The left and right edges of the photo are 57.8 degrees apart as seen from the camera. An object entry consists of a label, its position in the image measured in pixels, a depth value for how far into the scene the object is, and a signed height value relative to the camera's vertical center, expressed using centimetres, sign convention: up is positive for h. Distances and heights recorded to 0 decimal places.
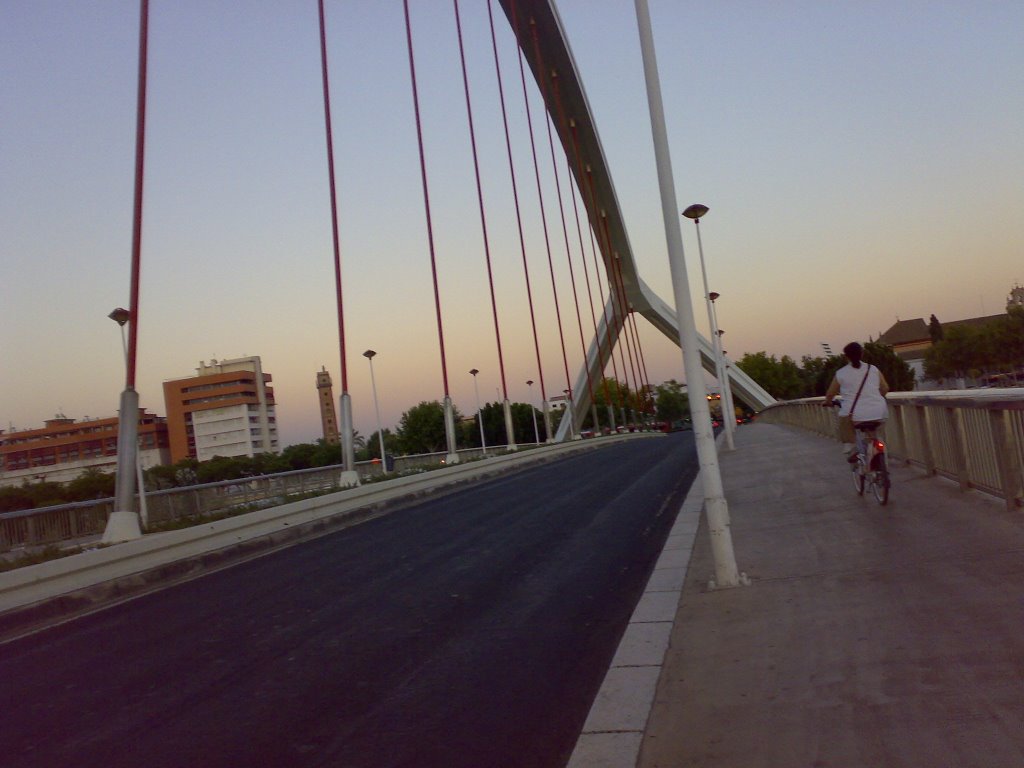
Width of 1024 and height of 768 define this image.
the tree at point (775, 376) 14975 +674
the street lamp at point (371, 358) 6161 +731
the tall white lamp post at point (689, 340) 589 +60
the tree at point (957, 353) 7575 +360
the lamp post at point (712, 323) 2617 +433
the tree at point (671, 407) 18375 +480
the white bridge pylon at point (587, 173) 5906 +2148
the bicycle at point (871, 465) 866 -56
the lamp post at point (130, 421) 949 +79
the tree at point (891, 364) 10392 +441
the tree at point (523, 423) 12400 +339
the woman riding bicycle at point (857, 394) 925 +14
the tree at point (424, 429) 12419 +417
